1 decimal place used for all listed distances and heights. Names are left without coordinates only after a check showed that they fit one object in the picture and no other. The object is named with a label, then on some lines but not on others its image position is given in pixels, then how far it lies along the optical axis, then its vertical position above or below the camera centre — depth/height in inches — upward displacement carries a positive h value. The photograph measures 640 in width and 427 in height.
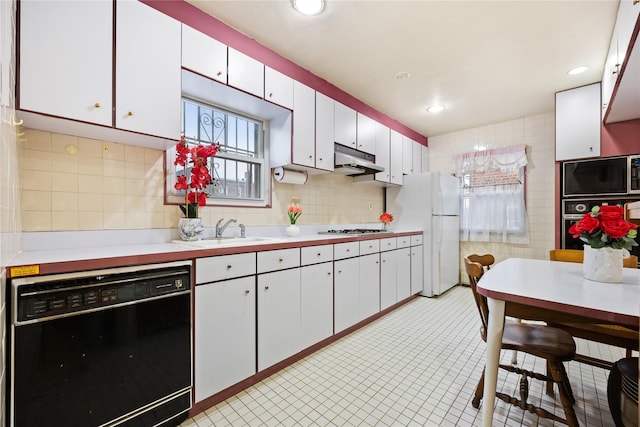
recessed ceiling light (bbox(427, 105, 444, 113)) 140.5 +55.2
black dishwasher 42.4 -23.3
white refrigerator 153.3 -1.7
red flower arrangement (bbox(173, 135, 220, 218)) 73.8 +10.8
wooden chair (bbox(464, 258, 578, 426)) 53.7 -26.8
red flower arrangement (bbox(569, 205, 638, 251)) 52.0 -2.7
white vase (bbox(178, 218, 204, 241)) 74.7 -3.5
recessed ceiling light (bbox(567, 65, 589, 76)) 103.7 +55.4
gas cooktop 125.1 -7.6
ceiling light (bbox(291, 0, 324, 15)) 72.7 +55.9
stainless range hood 115.4 +22.3
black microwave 109.0 +16.1
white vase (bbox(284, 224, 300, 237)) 105.1 -5.9
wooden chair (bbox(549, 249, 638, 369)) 59.1 -27.1
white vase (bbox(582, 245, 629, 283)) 53.8 -9.8
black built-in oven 117.6 +1.3
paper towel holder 103.3 +14.9
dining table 40.8 -13.4
